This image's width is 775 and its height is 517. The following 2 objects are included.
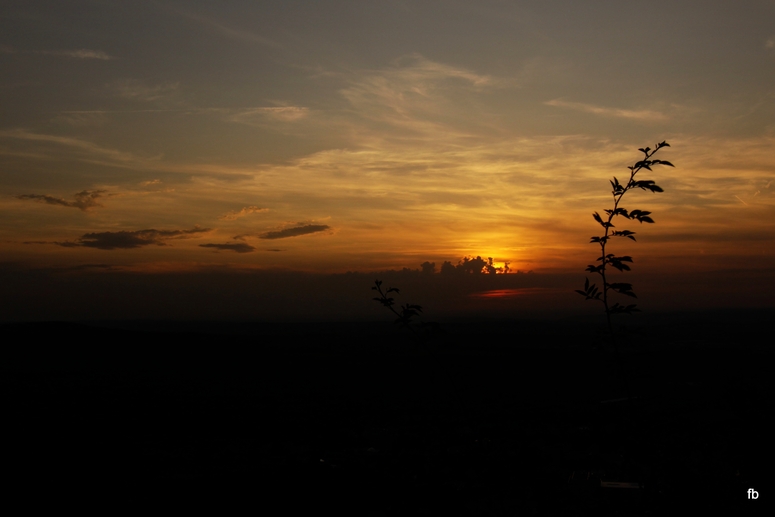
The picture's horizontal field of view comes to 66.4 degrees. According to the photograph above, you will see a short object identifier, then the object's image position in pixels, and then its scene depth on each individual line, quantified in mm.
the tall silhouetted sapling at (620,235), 9672
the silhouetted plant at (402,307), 12688
